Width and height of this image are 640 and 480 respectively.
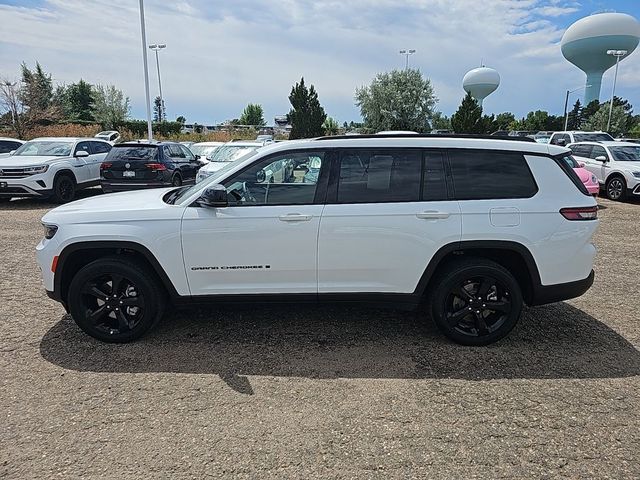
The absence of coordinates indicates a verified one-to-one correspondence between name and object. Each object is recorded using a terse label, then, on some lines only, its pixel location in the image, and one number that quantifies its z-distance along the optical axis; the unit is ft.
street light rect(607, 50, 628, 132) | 131.75
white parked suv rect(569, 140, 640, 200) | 42.78
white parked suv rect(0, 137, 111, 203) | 36.63
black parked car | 38.32
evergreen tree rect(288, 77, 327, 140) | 104.68
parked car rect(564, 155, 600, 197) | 35.42
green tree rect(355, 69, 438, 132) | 149.18
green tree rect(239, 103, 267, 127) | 282.81
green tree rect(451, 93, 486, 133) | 83.76
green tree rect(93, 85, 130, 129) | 166.30
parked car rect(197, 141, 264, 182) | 39.42
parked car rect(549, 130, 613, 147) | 61.43
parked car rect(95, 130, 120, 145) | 89.32
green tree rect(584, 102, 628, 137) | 142.10
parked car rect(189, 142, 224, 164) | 48.96
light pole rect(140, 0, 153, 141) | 86.53
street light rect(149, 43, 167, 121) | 205.53
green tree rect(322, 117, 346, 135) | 147.66
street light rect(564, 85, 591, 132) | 191.95
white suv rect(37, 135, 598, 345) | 12.57
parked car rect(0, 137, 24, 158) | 48.75
